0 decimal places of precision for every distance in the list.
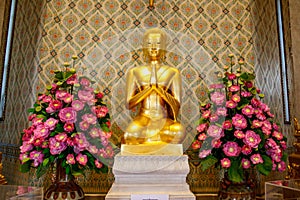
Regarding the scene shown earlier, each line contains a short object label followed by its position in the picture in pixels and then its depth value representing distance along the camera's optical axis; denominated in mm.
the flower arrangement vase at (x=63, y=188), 2023
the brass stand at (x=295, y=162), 2086
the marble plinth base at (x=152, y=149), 2095
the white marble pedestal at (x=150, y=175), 1931
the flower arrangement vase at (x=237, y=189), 2072
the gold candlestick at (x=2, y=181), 1997
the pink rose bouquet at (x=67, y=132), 2010
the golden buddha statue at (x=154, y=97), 2332
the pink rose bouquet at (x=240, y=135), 2061
